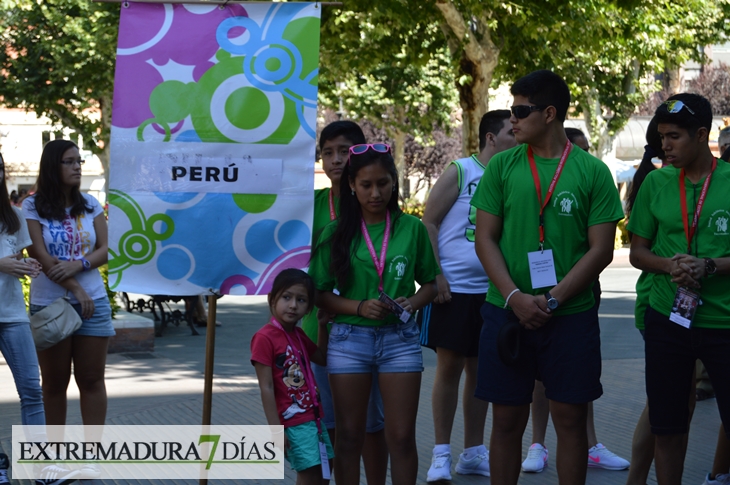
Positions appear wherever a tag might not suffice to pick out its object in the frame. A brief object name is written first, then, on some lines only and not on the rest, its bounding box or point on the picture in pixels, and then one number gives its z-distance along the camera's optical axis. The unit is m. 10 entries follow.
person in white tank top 5.33
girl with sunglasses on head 4.25
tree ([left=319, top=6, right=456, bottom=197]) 18.38
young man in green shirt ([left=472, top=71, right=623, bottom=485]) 4.01
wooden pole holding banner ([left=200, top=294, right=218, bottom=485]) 4.32
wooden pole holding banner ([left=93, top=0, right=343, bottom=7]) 4.31
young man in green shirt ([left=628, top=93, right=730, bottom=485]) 4.13
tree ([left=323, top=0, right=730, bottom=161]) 16.86
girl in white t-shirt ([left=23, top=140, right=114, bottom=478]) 5.21
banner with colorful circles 4.30
